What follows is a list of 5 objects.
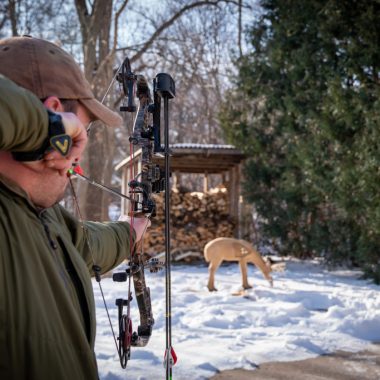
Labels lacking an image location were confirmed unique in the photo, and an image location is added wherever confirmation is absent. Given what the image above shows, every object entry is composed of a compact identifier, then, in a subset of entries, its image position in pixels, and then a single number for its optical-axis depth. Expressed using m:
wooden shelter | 10.98
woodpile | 11.28
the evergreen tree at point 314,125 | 7.48
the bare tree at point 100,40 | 8.70
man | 1.01
